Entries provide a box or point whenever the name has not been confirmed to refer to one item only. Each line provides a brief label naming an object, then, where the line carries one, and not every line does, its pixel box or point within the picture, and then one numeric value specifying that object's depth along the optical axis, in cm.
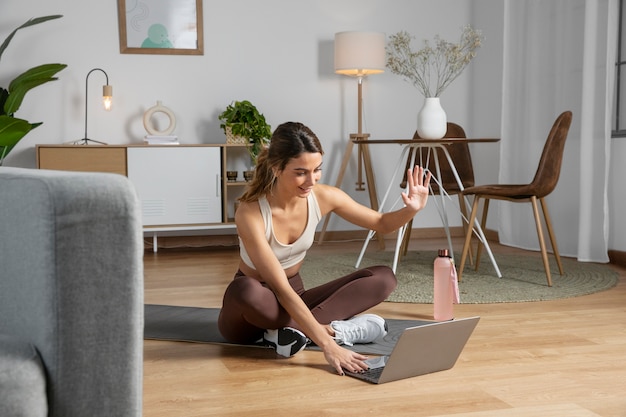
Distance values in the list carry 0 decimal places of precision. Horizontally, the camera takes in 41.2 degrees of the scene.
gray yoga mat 282
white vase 435
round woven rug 375
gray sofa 120
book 543
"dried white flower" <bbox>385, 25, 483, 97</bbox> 614
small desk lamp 540
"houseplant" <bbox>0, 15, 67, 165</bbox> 490
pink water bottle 322
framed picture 561
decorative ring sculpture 548
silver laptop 233
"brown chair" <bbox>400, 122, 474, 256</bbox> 500
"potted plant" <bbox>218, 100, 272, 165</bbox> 547
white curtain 476
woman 255
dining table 415
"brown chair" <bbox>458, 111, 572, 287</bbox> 399
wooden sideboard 525
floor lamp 564
